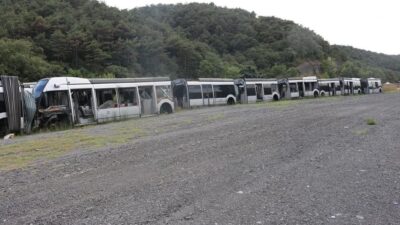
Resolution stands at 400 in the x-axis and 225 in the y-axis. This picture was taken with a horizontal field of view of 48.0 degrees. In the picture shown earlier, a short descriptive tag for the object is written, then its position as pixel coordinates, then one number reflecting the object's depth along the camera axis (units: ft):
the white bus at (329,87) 209.26
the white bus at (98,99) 76.28
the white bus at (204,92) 130.00
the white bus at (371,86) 259.19
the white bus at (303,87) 187.32
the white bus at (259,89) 158.92
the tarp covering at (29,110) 73.92
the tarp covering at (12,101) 69.56
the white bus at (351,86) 229.17
